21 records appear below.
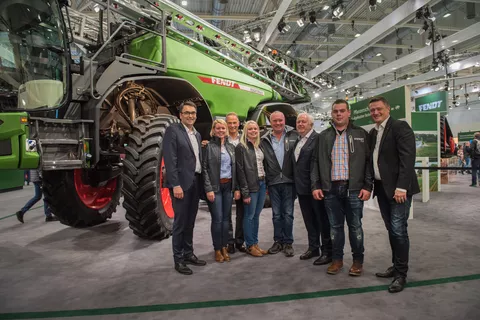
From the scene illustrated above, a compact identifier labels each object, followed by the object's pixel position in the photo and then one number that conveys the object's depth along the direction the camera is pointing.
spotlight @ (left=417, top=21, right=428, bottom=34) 10.64
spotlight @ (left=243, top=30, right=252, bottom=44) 10.74
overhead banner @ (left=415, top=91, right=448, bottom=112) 11.34
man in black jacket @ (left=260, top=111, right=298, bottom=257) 3.85
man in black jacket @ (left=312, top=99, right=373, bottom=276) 3.14
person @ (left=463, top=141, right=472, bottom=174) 15.80
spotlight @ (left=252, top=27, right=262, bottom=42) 11.39
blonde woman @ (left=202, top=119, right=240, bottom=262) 3.60
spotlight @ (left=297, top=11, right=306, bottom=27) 10.41
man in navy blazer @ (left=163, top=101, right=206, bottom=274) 3.28
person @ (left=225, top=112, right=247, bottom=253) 3.88
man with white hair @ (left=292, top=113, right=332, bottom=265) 3.63
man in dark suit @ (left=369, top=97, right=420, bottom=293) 2.86
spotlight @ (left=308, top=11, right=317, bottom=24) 10.19
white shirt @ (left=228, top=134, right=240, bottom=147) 3.88
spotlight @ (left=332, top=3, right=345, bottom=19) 9.55
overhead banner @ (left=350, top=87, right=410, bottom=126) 6.38
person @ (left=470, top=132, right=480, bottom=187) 10.39
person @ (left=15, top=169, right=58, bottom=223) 5.95
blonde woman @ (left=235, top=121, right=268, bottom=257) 3.78
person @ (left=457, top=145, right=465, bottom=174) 15.09
